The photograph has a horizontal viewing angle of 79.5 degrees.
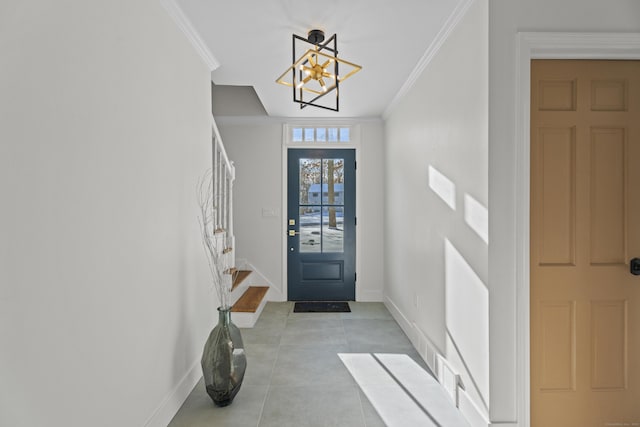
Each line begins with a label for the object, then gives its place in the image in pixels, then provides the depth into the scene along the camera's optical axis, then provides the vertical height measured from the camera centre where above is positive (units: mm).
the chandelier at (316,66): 2455 +1181
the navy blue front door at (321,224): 5117 -202
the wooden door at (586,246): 2035 -202
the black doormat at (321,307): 4625 -1224
